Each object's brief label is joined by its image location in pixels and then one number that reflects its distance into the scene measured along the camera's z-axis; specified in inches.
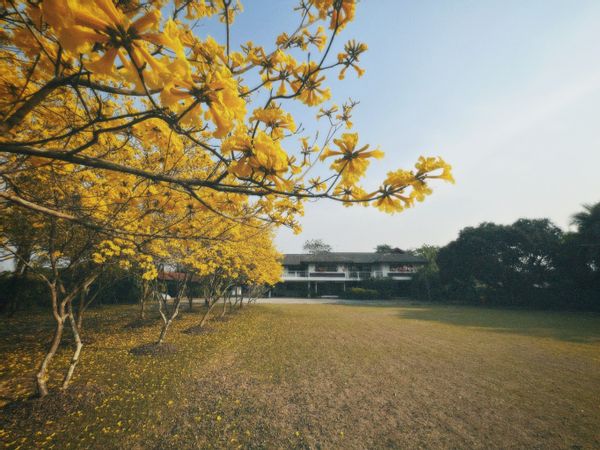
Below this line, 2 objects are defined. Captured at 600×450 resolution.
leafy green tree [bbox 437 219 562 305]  910.4
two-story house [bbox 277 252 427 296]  1395.2
